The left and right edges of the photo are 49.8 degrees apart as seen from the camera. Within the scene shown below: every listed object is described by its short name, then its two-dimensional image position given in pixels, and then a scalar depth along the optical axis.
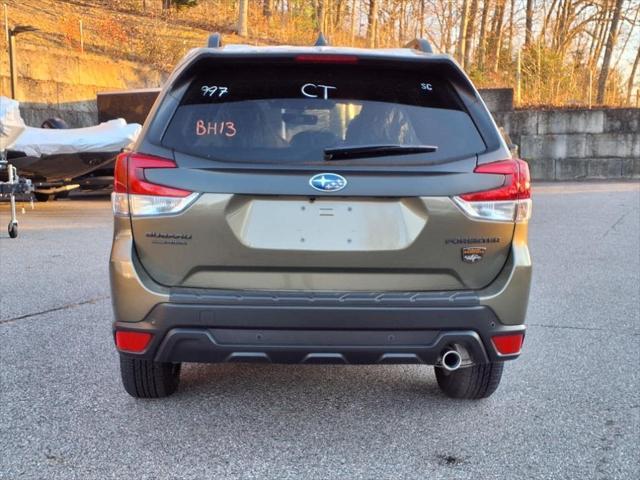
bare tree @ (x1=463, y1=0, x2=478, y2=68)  28.47
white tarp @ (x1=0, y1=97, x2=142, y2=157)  12.48
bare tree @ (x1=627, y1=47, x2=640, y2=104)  28.98
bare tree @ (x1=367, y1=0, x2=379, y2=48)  30.56
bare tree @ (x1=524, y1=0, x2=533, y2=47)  30.33
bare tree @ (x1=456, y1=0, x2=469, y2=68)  26.83
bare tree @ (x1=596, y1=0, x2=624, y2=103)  26.06
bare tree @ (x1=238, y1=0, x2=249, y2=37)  32.38
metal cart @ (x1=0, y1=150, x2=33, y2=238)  9.66
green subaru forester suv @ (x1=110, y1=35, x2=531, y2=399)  2.89
